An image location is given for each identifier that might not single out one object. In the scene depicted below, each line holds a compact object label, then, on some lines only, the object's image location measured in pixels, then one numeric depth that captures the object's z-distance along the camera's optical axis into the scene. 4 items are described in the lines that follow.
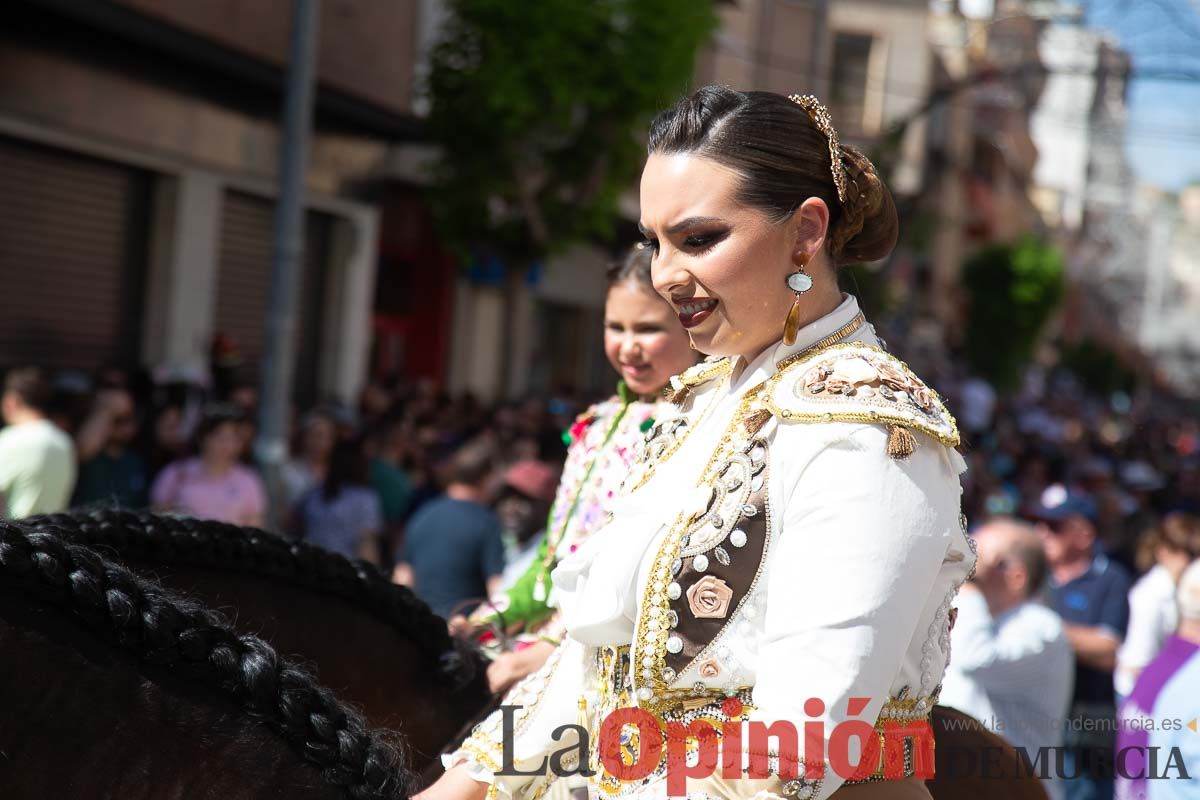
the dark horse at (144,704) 3.26
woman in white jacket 3.25
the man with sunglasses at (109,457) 7.89
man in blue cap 6.60
